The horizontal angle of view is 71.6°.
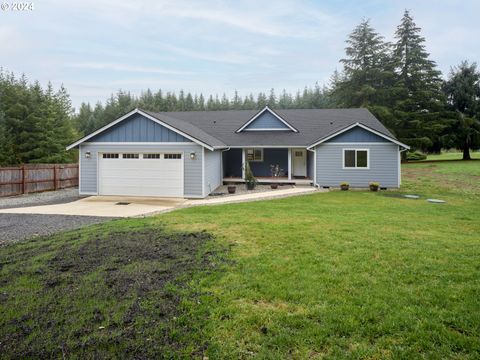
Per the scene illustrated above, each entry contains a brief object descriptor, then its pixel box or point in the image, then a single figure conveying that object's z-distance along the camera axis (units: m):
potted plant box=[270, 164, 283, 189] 21.27
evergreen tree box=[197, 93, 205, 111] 64.72
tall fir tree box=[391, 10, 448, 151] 33.66
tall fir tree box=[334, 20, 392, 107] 36.78
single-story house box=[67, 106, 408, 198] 15.35
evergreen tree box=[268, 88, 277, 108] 66.31
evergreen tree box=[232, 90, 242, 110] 64.96
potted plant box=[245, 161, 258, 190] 18.09
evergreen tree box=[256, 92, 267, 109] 65.49
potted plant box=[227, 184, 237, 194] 16.45
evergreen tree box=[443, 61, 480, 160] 34.59
